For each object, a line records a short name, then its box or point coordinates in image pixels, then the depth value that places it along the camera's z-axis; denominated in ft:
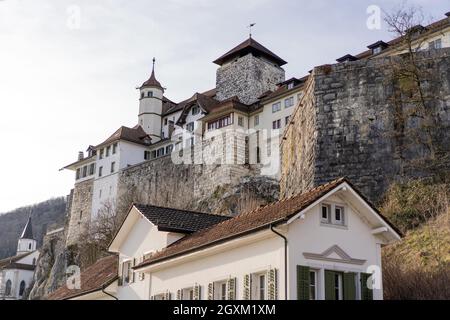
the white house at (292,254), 54.54
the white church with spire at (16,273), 352.55
